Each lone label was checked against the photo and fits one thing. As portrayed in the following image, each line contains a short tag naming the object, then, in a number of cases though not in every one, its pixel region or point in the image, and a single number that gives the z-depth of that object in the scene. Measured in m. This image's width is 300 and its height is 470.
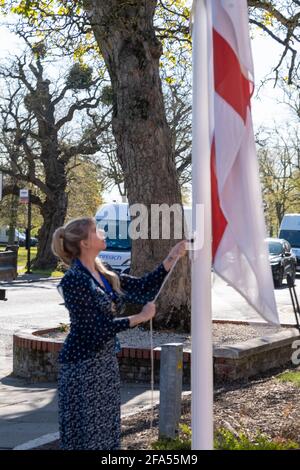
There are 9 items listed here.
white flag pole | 4.54
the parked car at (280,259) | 29.53
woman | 4.66
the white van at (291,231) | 41.09
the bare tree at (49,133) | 37.31
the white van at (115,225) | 25.36
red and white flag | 4.52
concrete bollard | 6.22
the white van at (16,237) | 84.64
